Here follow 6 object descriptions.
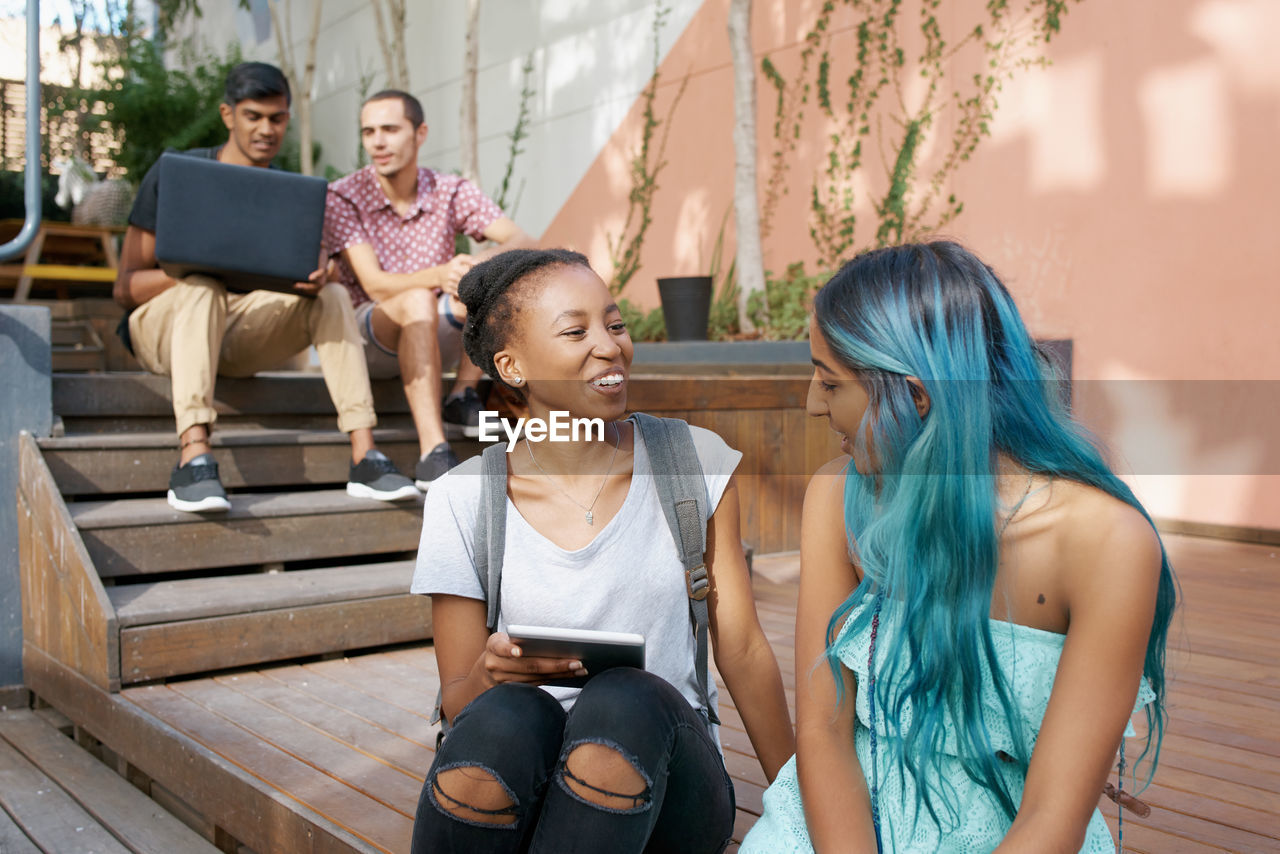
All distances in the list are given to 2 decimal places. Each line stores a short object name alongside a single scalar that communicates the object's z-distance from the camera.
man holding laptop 3.17
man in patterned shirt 3.58
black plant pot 6.17
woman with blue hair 1.10
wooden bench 7.63
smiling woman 1.34
